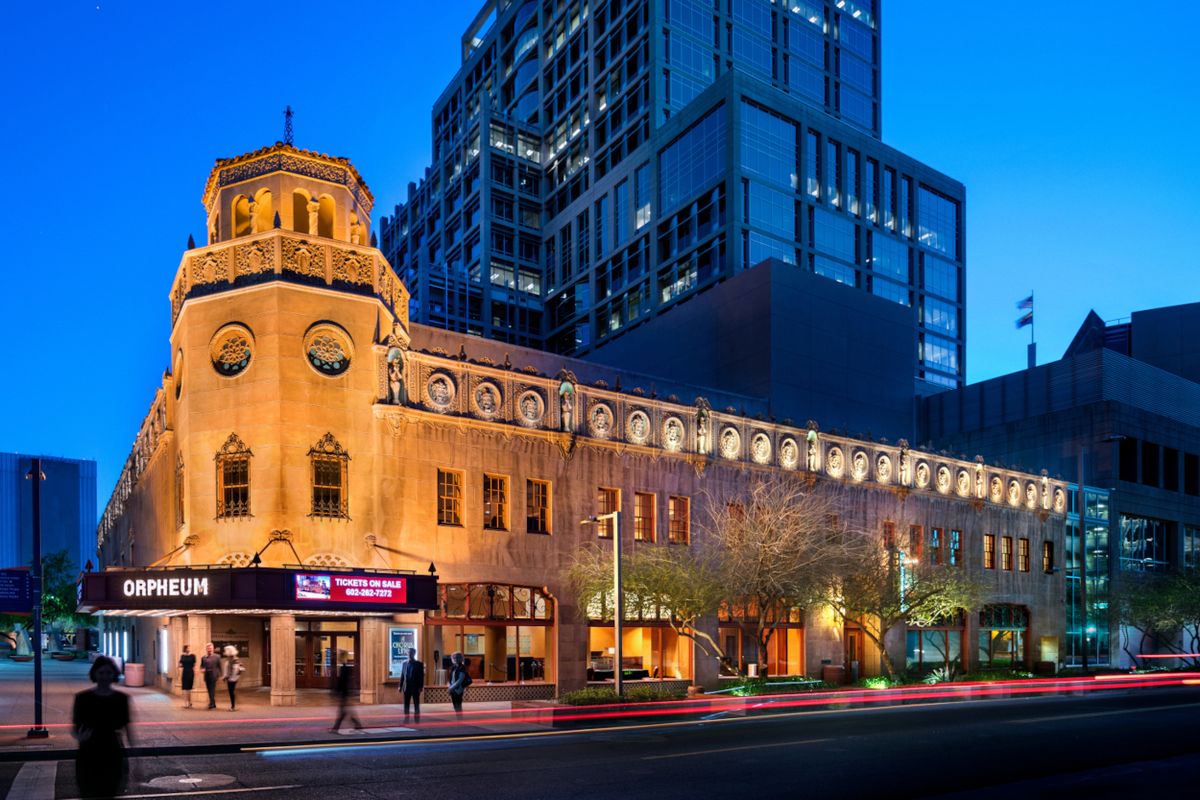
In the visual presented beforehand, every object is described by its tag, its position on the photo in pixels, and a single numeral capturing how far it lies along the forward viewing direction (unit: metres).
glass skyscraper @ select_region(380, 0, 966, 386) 92.31
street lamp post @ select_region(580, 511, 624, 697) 28.65
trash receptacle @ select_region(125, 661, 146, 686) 39.34
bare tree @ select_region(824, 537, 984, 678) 39.00
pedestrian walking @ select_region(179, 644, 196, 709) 28.41
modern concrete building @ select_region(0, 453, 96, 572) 190.25
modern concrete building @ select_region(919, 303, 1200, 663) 61.16
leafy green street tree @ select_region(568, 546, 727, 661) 33.75
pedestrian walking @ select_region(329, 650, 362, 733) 22.97
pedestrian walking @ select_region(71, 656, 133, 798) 10.45
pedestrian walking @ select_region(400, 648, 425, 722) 26.44
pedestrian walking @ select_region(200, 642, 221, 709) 27.06
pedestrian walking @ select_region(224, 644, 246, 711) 27.50
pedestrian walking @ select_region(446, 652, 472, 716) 27.00
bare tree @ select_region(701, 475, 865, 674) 34.06
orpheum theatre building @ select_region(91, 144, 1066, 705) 30.00
